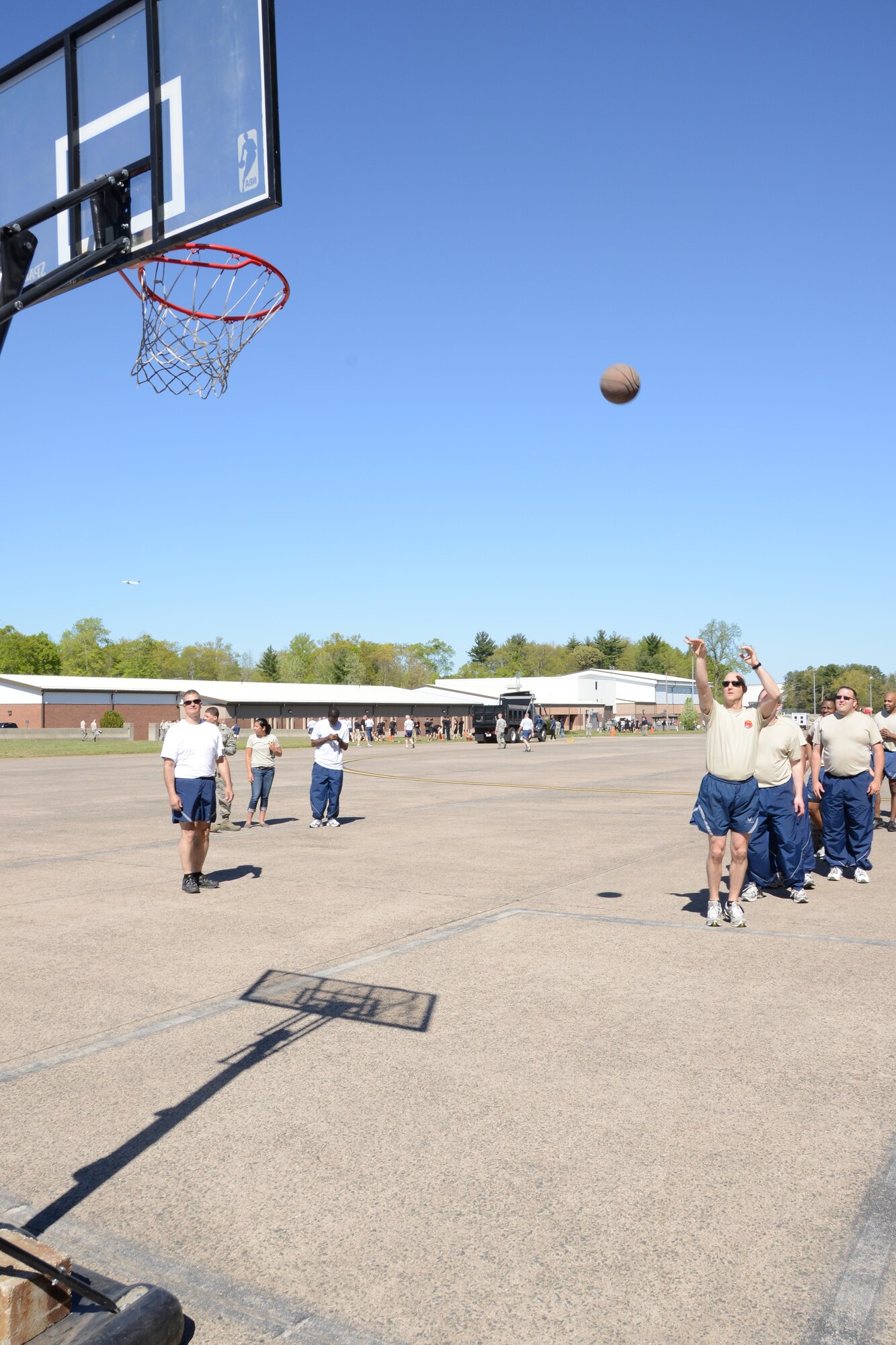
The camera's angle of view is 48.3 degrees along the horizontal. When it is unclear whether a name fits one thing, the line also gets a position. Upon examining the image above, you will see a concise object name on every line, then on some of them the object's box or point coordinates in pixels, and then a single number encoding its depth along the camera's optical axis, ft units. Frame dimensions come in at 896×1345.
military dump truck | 180.96
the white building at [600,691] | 335.26
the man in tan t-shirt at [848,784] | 33.40
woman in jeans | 47.93
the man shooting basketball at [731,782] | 26.18
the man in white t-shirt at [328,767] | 44.91
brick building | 237.45
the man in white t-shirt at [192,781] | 30.19
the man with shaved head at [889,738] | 46.60
